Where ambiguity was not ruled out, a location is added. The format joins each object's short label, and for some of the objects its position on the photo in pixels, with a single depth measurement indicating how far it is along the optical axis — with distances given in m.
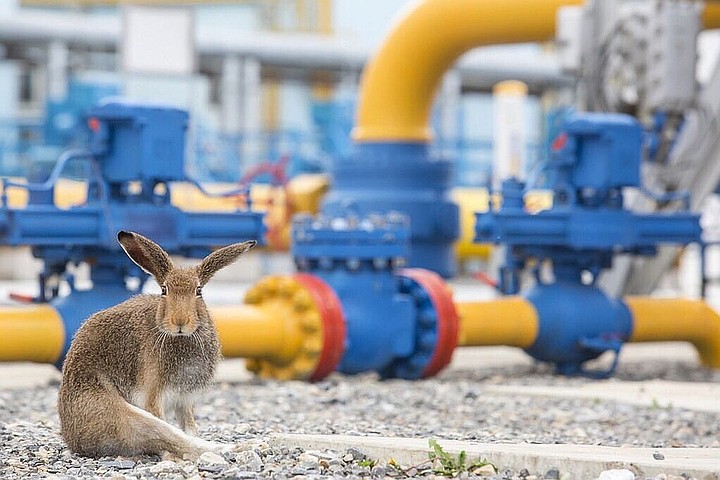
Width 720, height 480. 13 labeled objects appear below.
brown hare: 6.91
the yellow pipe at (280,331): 12.77
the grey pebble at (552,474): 6.81
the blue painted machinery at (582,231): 14.44
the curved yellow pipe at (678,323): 15.15
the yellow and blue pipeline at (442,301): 12.91
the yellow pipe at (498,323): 14.03
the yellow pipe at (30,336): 11.91
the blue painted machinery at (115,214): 12.38
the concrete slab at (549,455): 6.80
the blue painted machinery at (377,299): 13.30
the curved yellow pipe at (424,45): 18.86
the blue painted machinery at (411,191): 18.42
